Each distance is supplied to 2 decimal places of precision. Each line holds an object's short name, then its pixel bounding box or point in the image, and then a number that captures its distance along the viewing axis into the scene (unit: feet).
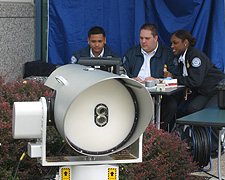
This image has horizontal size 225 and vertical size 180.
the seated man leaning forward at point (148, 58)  49.73
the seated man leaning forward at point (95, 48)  50.90
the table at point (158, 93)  43.75
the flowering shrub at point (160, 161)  25.48
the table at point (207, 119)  30.19
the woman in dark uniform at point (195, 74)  46.83
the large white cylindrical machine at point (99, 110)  17.15
